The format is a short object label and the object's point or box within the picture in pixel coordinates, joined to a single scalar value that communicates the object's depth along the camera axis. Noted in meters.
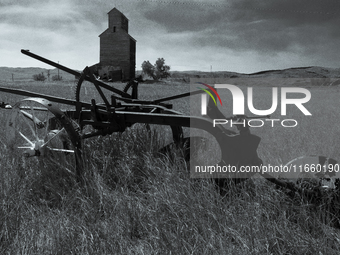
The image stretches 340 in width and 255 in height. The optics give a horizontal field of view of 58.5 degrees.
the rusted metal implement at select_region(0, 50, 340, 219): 2.51
